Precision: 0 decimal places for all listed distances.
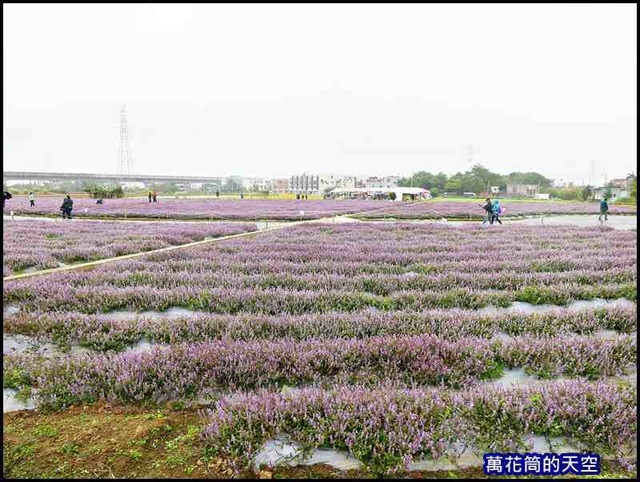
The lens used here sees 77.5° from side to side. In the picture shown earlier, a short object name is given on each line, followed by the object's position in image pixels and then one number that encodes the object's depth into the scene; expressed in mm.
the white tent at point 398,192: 96938
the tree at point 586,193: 85631
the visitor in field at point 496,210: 27125
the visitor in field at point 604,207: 30622
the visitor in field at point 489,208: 26884
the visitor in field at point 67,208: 29306
